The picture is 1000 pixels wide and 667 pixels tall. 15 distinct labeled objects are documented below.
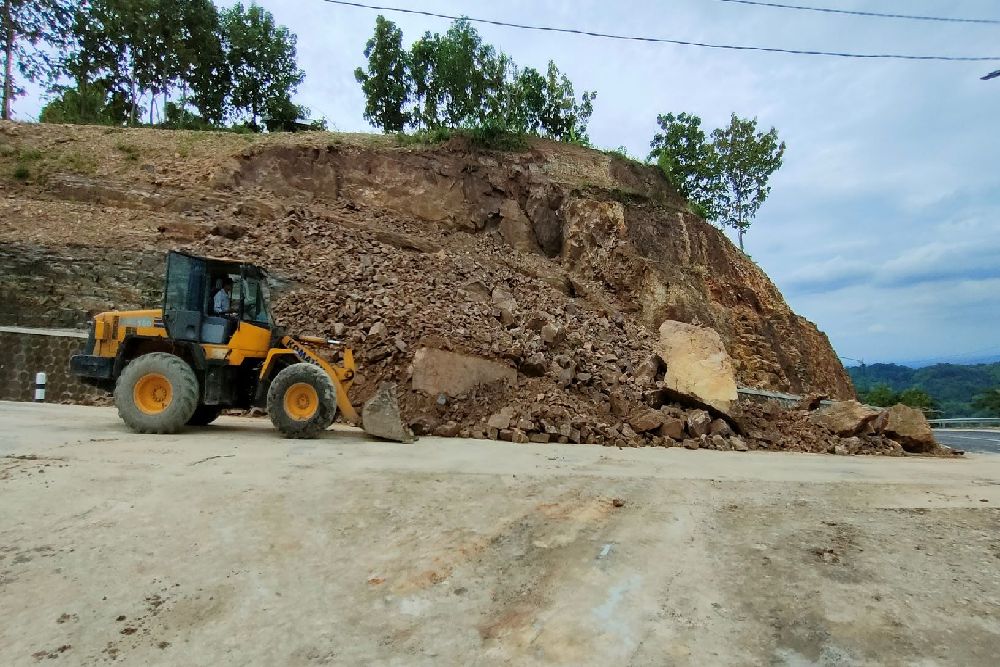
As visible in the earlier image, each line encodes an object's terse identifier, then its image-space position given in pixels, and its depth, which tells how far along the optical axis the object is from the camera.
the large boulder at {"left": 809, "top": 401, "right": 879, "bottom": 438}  10.68
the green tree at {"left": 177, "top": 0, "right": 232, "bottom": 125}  24.77
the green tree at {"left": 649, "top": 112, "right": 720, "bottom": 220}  28.28
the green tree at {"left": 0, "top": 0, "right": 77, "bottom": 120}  21.02
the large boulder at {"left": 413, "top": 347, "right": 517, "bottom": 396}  9.77
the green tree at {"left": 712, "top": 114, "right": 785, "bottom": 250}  27.88
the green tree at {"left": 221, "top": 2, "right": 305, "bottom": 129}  26.22
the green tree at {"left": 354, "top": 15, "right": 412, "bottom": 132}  26.73
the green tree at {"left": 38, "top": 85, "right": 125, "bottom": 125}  21.53
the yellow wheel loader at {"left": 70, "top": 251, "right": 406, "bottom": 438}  7.30
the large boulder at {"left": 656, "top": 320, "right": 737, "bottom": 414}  10.72
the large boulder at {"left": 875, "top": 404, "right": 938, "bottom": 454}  11.02
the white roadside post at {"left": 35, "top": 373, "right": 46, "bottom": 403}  11.12
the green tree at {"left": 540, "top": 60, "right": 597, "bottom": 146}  24.73
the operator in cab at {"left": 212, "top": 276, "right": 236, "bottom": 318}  7.72
